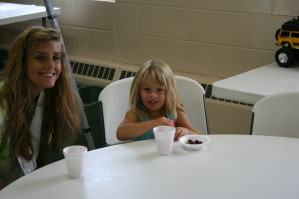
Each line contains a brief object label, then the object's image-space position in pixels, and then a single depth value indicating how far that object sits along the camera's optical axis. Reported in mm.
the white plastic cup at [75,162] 1545
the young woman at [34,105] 2029
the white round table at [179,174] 1466
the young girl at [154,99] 2172
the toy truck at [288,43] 2695
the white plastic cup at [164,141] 1703
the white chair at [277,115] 2090
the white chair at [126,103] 2262
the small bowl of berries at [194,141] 1751
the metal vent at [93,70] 3834
